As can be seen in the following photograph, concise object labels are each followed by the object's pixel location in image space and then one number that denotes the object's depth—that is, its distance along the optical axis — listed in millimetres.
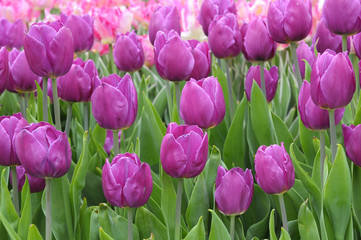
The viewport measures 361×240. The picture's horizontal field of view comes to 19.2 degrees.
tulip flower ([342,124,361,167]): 1107
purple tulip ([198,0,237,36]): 1418
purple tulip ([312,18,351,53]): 1363
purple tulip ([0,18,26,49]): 1599
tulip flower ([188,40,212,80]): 1294
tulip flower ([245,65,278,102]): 1362
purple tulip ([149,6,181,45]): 1361
